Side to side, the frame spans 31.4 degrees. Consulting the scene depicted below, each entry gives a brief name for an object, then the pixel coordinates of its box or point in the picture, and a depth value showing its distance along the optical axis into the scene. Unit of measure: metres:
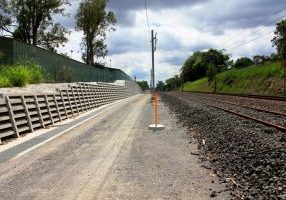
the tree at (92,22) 76.25
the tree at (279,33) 94.20
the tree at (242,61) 142.94
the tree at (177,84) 192.79
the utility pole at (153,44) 52.06
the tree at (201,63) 166.62
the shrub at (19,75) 24.09
